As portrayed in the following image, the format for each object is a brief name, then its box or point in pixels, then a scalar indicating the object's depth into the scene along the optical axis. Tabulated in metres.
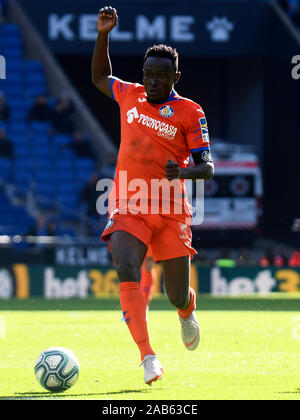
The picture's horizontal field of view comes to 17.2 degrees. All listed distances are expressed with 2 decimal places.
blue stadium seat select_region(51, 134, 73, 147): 25.38
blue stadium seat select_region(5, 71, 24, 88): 26.45
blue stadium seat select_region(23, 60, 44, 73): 26.67
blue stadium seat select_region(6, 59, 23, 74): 26.61
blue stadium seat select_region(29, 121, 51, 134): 25.33
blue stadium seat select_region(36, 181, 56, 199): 24.16
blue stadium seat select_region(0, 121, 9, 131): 24.89
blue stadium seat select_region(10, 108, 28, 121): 25.67
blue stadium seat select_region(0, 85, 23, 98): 26.27
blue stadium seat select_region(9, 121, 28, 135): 25.30
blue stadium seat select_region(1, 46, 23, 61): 26.59
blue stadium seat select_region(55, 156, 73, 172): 24.86
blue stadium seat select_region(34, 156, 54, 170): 24.59
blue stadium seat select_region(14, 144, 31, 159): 24.61
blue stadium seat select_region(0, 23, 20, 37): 26.64
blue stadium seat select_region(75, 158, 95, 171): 25.03
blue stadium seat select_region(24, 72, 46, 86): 26.58
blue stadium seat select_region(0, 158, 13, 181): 23.55
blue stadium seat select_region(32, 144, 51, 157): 24.95
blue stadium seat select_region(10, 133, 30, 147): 25.03
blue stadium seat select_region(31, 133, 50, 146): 25.19
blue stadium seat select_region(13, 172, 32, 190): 23.81
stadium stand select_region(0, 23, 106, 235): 22.92
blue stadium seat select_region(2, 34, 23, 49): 26.62
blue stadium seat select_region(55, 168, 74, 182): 24.64
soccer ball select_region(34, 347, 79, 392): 6.71
